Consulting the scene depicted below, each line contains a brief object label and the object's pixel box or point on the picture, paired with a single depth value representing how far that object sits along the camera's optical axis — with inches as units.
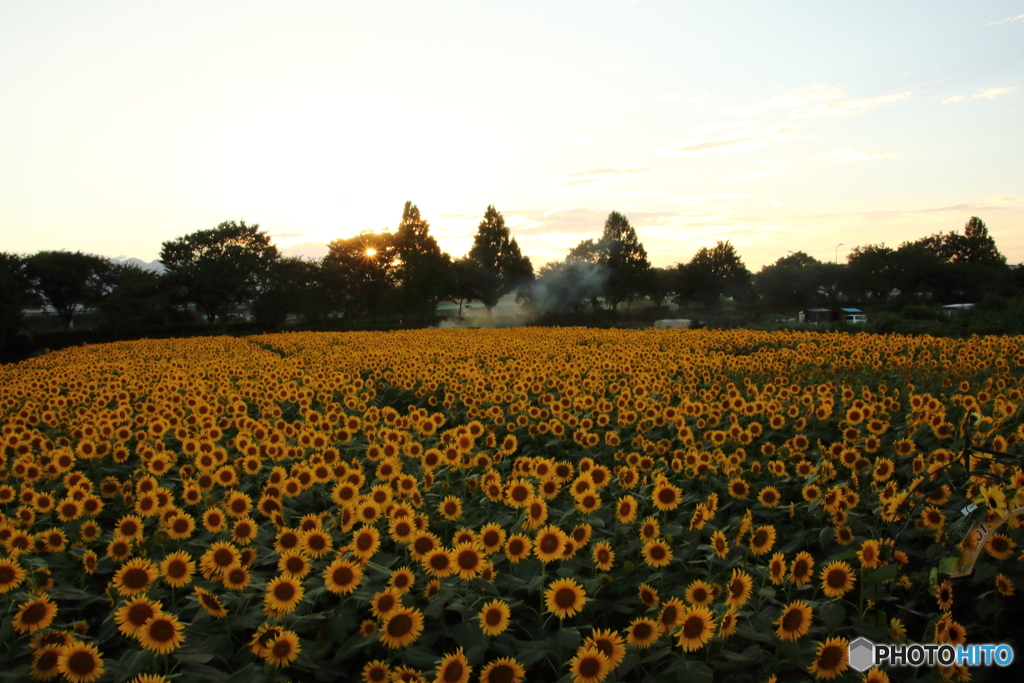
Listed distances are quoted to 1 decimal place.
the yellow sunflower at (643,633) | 100.7
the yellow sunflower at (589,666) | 94.2
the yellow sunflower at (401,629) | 103.7
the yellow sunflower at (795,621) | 99.0
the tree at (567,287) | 2559.1
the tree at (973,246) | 3203.7
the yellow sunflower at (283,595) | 108.4
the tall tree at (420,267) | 2370.8
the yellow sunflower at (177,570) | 118.3
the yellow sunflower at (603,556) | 122.2
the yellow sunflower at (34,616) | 106.7
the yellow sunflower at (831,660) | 90.7
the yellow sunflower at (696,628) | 99.0
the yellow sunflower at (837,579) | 110.0
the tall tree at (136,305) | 1690.5
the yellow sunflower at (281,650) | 98.8
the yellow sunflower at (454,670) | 92.4
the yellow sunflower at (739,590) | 101.7
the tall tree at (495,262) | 2644.9
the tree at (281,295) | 2074.3
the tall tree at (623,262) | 2716.5
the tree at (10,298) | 1476.4
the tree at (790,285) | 2822.3
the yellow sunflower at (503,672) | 95.7
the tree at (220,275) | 1925.4
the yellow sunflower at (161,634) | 100.7
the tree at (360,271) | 2443.4
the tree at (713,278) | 2994.6
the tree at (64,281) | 2004.2
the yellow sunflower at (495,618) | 104.3
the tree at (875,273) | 2534.4
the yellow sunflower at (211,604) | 105.5
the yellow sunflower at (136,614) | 103.5
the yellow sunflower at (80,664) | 96.8
